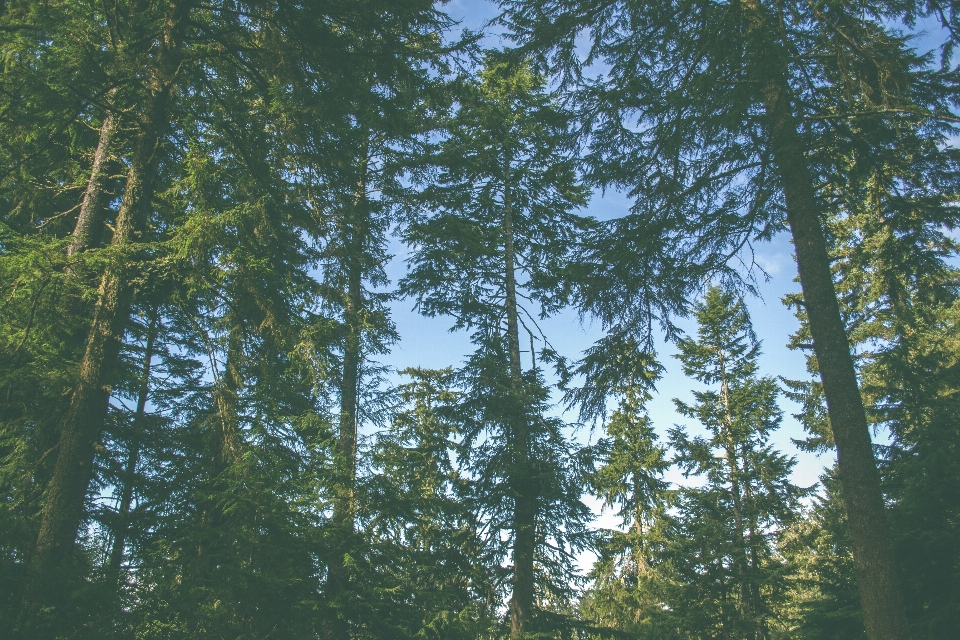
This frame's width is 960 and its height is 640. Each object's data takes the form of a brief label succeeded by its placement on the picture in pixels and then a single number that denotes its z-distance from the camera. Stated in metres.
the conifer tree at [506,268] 12.11
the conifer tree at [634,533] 17.73
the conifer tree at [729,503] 15.82
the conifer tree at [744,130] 5.97
